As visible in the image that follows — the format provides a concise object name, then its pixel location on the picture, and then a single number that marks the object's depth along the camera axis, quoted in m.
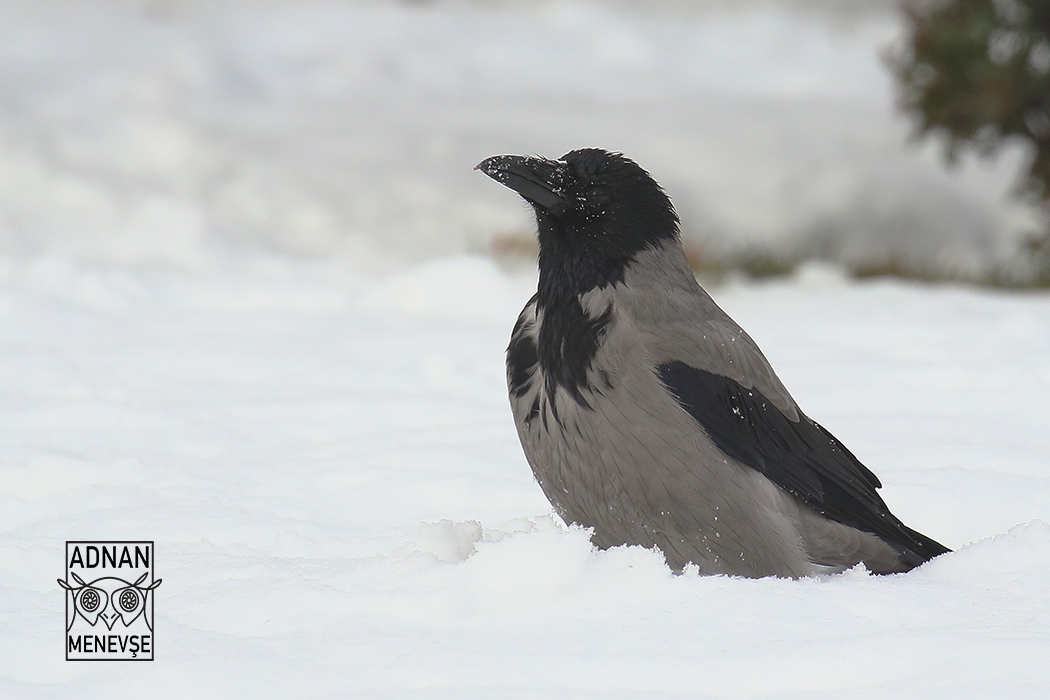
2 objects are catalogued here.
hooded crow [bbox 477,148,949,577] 5.46
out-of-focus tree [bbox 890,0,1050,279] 18.34
